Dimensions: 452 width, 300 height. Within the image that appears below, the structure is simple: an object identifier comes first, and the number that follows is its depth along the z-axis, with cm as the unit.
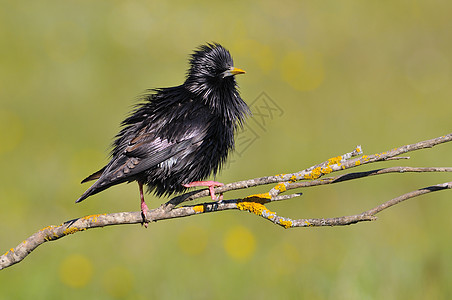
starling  756
